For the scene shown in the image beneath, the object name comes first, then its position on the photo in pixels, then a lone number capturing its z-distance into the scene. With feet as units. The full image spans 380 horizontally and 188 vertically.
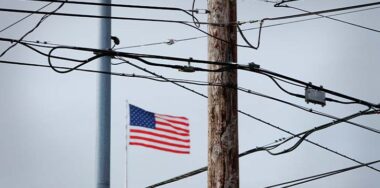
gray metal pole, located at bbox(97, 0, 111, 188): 54.24
